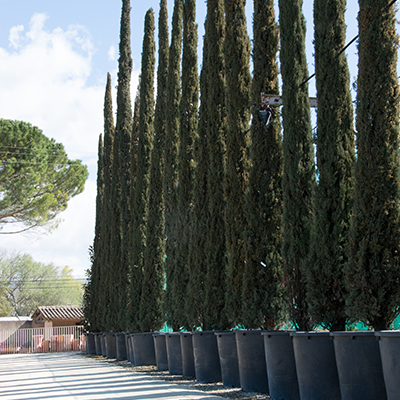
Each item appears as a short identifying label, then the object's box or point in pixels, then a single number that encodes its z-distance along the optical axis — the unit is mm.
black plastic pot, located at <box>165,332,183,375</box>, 10617
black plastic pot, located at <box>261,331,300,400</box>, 6438
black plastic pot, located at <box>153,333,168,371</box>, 11953
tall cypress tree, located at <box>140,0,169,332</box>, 13969
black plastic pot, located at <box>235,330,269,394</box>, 7289
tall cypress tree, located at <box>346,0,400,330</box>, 5441
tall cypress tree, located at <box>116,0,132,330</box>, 17828
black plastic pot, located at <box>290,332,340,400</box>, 5738
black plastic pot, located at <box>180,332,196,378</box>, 9901
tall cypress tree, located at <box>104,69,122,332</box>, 19203
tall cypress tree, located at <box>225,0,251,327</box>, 8648
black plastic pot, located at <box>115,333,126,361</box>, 17141
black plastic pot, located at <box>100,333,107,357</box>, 20444
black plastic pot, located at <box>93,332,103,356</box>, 22141
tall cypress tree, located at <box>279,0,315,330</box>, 7062
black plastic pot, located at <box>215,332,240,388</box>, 8031
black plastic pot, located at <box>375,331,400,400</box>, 4516
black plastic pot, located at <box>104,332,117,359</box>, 18609
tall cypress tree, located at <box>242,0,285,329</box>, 7879
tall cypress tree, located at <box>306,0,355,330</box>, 6297
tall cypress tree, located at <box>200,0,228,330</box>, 9531
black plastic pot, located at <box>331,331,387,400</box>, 5074
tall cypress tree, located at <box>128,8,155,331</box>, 15248
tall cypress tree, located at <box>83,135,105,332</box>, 23672
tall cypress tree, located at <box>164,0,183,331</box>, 12078
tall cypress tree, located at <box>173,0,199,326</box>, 11445
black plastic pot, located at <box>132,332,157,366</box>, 13508
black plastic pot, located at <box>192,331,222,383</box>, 8852
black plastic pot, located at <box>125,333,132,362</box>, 15034
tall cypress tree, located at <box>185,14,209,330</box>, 10023
